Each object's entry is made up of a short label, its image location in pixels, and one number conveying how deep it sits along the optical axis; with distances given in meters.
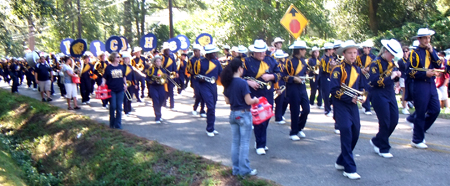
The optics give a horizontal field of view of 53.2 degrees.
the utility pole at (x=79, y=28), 32.21
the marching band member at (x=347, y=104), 6.32
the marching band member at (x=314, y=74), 12.73
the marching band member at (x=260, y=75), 7.70
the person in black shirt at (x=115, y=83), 10.38
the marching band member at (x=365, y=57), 10.78
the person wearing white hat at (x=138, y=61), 15.69
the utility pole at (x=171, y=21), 25.91
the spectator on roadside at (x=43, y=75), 16.15
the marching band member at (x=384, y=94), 7.17
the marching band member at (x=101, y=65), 13.27
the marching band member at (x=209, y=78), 9.62
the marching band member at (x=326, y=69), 11.09
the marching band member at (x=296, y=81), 8.45
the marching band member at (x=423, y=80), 7.69
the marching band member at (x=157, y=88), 11.58
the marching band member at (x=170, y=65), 13.72
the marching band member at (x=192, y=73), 10.23
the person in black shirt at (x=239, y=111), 6.27
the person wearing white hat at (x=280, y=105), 9.79
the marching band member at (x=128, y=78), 12.67
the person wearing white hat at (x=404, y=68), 8.88
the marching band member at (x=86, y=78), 15.90
